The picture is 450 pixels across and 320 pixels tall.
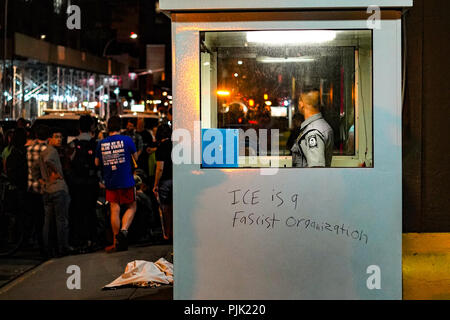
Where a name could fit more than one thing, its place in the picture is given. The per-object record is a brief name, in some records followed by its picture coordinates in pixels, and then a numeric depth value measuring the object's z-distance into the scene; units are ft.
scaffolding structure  99.25
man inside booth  18.74
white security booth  16.70
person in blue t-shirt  30.78
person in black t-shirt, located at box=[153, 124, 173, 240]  33.63
